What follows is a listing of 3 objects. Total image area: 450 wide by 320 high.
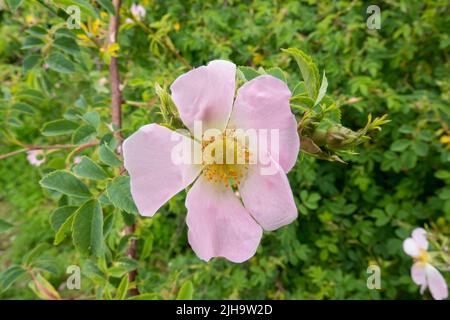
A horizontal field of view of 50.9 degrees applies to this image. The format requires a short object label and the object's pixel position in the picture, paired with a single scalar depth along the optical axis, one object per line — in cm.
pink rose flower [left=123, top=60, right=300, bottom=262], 12
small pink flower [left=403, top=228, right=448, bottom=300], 24
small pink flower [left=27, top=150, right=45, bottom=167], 43
